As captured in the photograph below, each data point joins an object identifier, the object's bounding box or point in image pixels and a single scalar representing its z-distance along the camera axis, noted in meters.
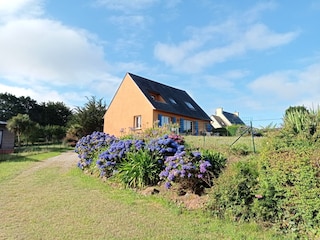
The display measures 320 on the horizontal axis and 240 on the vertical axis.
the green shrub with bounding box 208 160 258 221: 4.46
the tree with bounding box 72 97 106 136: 25.98
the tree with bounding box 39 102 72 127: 42.12
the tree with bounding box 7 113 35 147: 20.14
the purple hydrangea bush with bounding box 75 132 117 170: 10.23
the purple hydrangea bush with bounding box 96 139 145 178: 7.99
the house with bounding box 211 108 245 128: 39.69
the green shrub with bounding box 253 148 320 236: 3.71
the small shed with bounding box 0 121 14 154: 20.86
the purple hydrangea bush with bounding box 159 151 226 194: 5.68
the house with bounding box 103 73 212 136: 21.98
